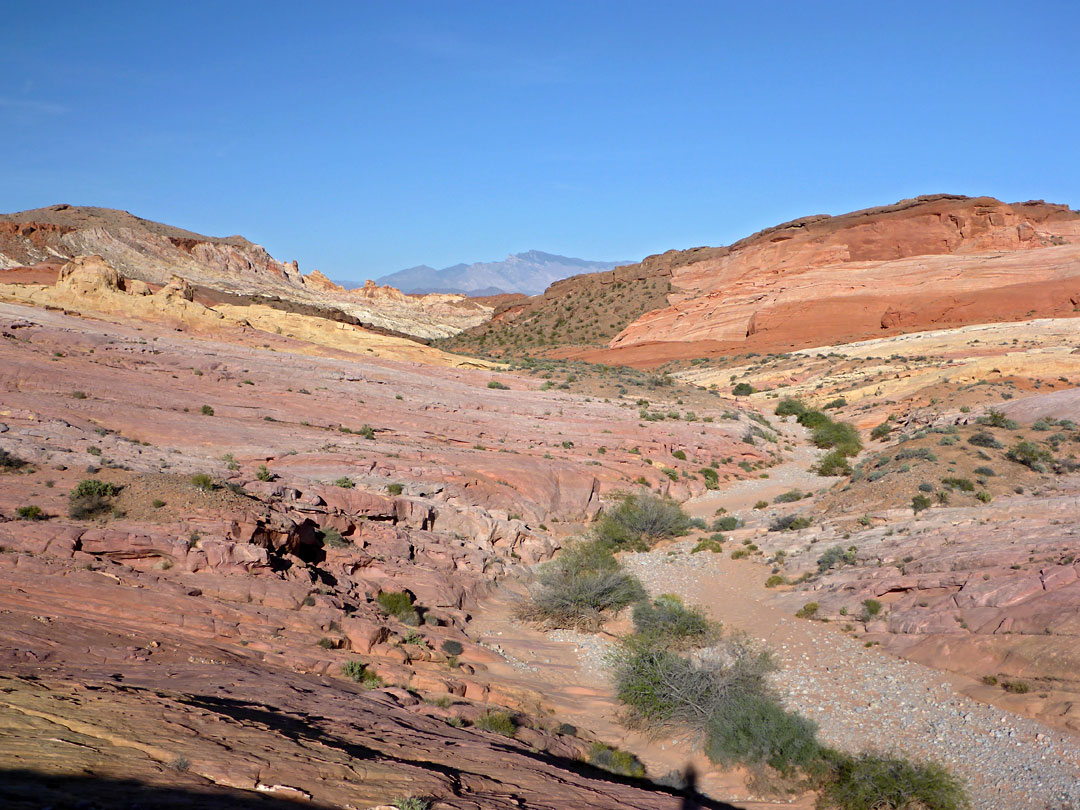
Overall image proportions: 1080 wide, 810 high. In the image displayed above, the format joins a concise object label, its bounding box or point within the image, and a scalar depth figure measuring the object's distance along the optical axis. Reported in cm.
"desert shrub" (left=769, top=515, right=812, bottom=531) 2006
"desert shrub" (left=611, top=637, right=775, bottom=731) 1146
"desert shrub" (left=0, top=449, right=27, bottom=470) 1350
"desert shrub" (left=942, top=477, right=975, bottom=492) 1884
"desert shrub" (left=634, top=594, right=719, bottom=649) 1421
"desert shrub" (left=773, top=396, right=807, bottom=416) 4056
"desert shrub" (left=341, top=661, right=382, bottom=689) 1021
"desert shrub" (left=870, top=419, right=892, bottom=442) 3288
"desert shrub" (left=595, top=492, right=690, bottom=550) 2091
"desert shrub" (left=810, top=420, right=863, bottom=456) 3164
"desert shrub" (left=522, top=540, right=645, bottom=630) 1562
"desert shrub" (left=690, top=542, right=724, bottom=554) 1995
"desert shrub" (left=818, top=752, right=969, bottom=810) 864
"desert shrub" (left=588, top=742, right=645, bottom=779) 1010
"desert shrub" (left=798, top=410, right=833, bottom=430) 3656
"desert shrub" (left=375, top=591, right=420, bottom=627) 1350
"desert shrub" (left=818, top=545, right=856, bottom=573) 1631
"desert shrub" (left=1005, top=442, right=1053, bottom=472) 2017
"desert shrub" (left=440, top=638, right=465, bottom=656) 1266
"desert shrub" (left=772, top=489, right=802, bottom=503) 2414
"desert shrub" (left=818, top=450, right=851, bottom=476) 2802
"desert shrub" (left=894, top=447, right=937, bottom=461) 2123
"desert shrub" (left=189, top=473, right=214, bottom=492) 1364
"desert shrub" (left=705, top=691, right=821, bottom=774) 999
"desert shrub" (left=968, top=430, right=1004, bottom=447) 2183
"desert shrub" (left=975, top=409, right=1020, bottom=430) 2395
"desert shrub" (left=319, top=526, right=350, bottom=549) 1504
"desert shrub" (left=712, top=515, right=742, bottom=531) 2177
